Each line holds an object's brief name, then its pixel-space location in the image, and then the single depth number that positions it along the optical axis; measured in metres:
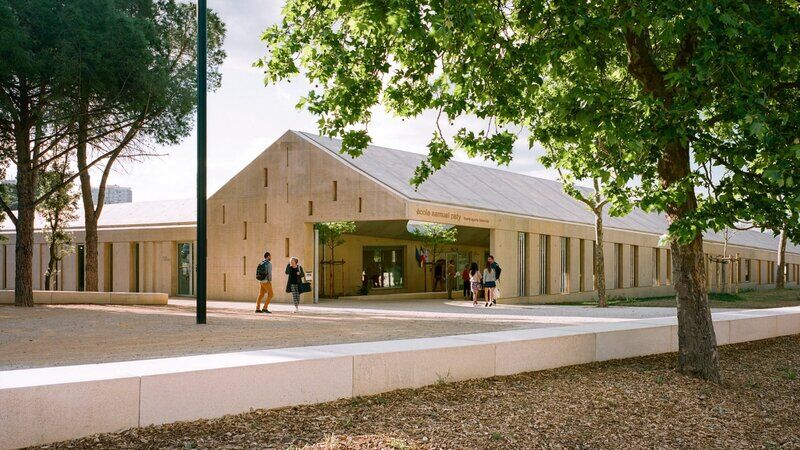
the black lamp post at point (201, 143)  18.72
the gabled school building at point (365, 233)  31.58
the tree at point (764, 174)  7.98
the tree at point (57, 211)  34.06
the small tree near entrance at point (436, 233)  39.19
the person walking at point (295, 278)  25.02
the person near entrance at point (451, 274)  41.59
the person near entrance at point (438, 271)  44.00
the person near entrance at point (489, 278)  28.91
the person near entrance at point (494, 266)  28.55
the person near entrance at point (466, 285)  38.67
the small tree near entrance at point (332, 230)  36.94
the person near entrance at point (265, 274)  24.30
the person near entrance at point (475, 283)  30.40
